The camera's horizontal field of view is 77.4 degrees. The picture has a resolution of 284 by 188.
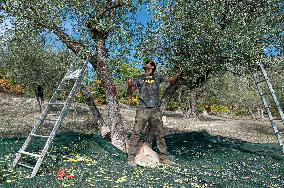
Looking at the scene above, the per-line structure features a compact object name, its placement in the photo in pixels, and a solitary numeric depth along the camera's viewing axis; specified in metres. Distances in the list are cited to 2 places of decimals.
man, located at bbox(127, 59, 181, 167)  5.61
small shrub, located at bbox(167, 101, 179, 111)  27.66
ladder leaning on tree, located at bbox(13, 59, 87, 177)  4.82
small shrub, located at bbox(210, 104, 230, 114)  31.91
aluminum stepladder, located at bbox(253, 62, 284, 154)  5.99
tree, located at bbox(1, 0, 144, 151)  5.82
